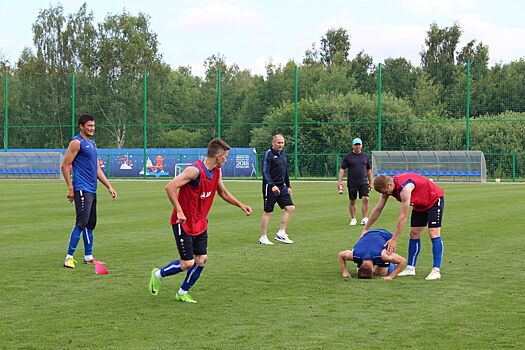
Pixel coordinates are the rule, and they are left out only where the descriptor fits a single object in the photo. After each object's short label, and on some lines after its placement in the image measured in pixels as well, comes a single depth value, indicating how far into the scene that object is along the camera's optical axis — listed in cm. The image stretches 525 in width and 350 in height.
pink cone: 967
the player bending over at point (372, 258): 923
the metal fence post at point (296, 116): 4782
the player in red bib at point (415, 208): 865
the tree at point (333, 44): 9238
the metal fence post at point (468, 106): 4394
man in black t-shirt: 1653
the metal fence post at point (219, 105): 5041
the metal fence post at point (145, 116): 5169
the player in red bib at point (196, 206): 762
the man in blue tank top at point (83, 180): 1023
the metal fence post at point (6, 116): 5322
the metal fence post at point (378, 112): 4603
